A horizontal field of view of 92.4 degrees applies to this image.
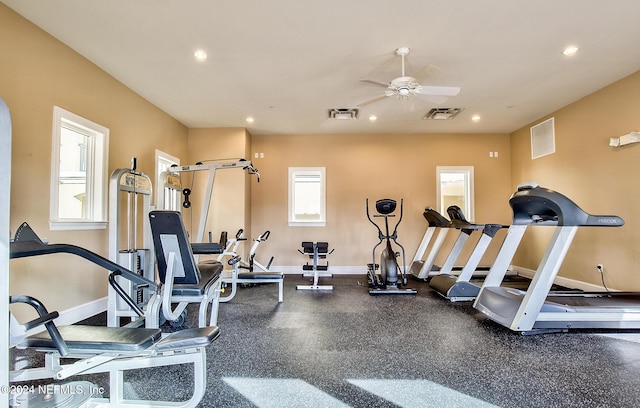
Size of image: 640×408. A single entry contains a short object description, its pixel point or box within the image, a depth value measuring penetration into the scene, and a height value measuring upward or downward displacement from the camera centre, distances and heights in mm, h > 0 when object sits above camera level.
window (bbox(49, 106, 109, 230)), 3078 +475
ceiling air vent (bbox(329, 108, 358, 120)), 5175 +1725
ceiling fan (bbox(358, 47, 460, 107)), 3252 +1365
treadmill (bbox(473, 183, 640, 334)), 2893 -914
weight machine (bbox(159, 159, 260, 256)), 3939 +470
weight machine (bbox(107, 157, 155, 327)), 2861 -373
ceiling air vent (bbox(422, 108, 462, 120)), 5148 +1719
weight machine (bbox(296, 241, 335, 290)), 4949 -700
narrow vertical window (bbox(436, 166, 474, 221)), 6477 +530
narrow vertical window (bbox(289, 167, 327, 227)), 6480 +373
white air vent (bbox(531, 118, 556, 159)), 5234 +1309
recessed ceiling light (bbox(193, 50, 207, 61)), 3320 +1753
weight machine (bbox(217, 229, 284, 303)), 4105 -906
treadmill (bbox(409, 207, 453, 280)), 5527 -619
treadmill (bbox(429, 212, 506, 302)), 4194 -977
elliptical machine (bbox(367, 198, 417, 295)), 4652 -953
